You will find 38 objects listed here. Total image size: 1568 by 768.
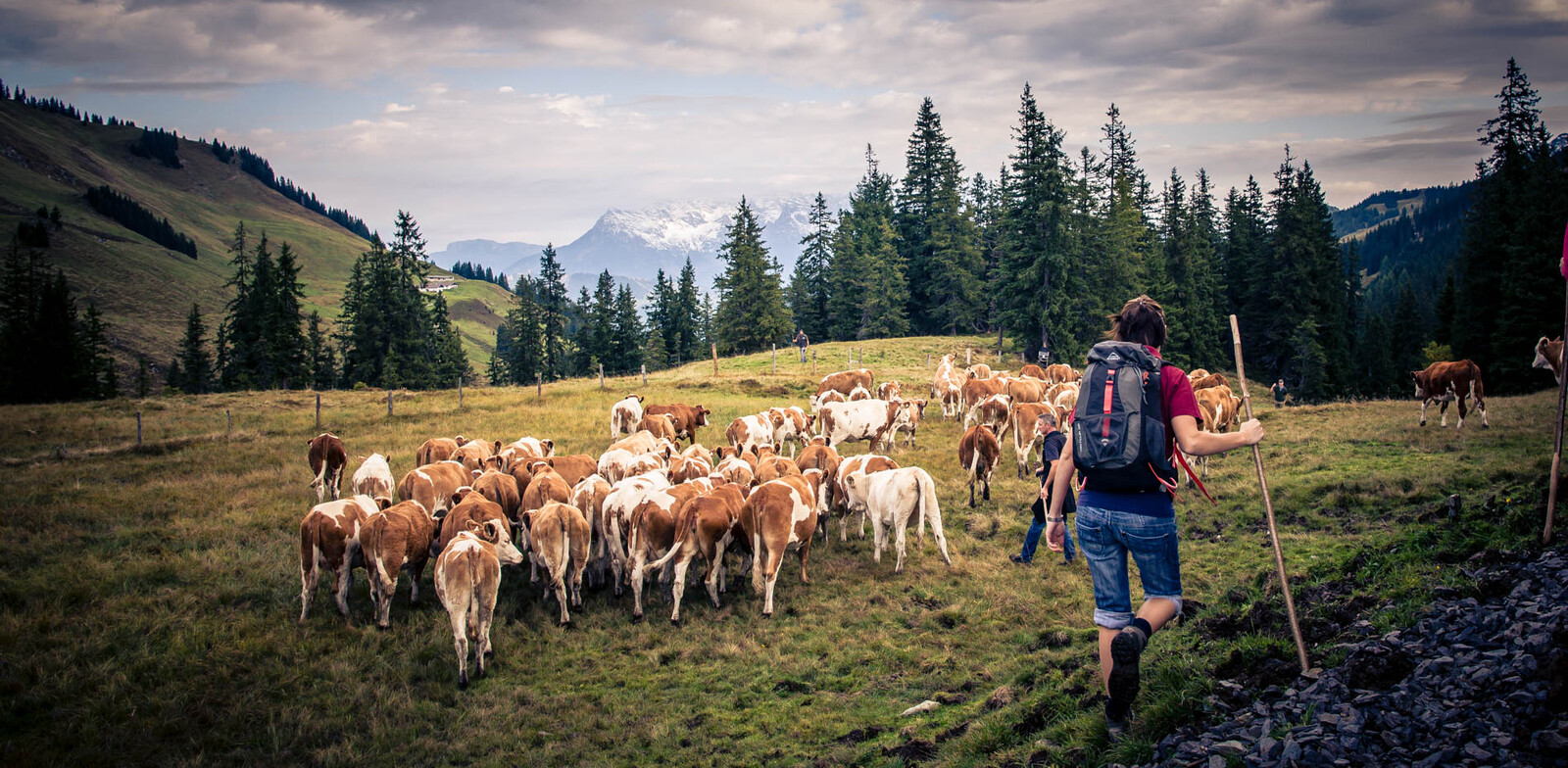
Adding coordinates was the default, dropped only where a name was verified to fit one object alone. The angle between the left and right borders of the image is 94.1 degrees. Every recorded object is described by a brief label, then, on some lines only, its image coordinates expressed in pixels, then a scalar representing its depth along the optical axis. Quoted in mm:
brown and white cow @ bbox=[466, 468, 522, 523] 13812
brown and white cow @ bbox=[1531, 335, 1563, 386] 19491
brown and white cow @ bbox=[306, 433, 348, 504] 18031
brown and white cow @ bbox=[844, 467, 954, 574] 12680
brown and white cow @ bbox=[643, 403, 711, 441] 23750
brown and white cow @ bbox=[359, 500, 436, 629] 10742
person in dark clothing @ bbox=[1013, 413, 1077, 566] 12141
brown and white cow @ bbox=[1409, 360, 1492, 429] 18234
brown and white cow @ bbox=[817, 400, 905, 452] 22516
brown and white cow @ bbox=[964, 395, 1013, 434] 22188
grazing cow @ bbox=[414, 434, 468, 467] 17734
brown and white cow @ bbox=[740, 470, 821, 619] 11344
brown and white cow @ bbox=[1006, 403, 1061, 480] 19984
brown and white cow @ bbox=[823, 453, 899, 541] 14078
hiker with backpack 4445
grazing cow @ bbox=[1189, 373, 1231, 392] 23953
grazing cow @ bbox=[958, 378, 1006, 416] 26797
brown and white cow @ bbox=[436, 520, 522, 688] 9398
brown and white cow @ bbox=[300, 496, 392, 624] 11000
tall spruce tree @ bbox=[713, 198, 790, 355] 65500
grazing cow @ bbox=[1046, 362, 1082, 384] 31234
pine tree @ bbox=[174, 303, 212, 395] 65812
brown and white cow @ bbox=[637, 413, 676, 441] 21578
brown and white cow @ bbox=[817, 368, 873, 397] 31438
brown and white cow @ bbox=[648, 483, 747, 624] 11109
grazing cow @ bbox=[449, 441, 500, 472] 16641
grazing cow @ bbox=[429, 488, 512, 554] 11297
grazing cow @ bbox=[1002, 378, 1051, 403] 26781
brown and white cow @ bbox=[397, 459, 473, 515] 13914
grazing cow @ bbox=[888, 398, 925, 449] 23059
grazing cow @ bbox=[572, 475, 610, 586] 12391
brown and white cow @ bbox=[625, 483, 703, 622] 11219
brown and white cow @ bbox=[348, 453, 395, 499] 15227
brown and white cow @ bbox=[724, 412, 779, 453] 21391
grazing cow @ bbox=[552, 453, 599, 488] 15766
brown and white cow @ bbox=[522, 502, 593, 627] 11094
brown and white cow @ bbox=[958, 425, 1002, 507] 16875
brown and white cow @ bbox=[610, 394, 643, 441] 24011
